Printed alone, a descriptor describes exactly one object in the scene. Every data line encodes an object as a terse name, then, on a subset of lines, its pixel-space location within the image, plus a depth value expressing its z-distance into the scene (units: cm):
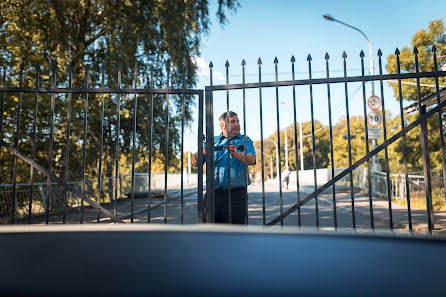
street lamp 1683
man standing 422
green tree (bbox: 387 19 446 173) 2027
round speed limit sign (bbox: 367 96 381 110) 1356
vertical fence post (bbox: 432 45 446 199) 411
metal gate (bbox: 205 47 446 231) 413
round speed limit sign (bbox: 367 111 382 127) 1411
